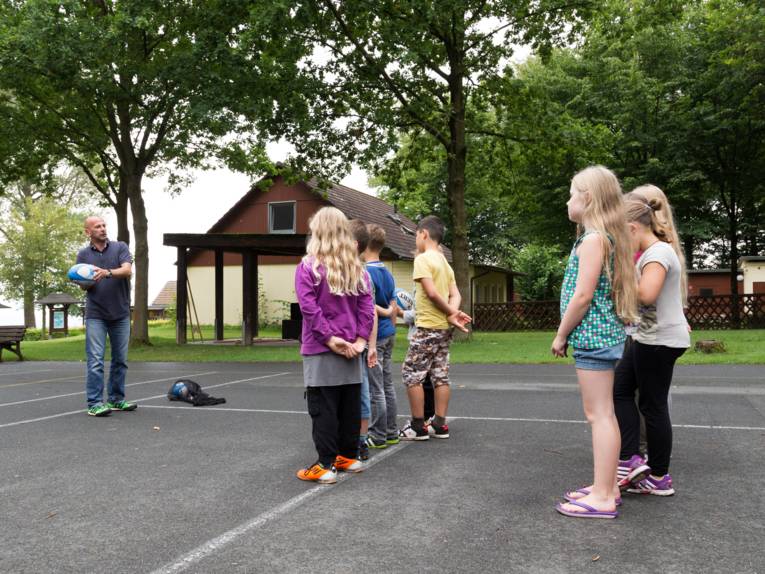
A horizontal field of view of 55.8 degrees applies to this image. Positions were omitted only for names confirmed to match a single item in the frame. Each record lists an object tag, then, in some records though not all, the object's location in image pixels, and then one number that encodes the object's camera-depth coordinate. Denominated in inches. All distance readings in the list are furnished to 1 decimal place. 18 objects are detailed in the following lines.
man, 308.7
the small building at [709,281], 1636.3
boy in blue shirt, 223.8
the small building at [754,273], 1370.6
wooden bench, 715.6
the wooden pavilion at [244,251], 844.0
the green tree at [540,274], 1359.5
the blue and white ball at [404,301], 238.5
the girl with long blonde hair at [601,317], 152.5
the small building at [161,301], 2490.2
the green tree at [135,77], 708.7
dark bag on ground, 339.3
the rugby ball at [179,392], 345.4
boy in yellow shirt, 231.5
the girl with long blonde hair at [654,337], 163.3
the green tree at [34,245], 1939.0
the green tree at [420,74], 777.6
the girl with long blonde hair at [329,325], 185.9
